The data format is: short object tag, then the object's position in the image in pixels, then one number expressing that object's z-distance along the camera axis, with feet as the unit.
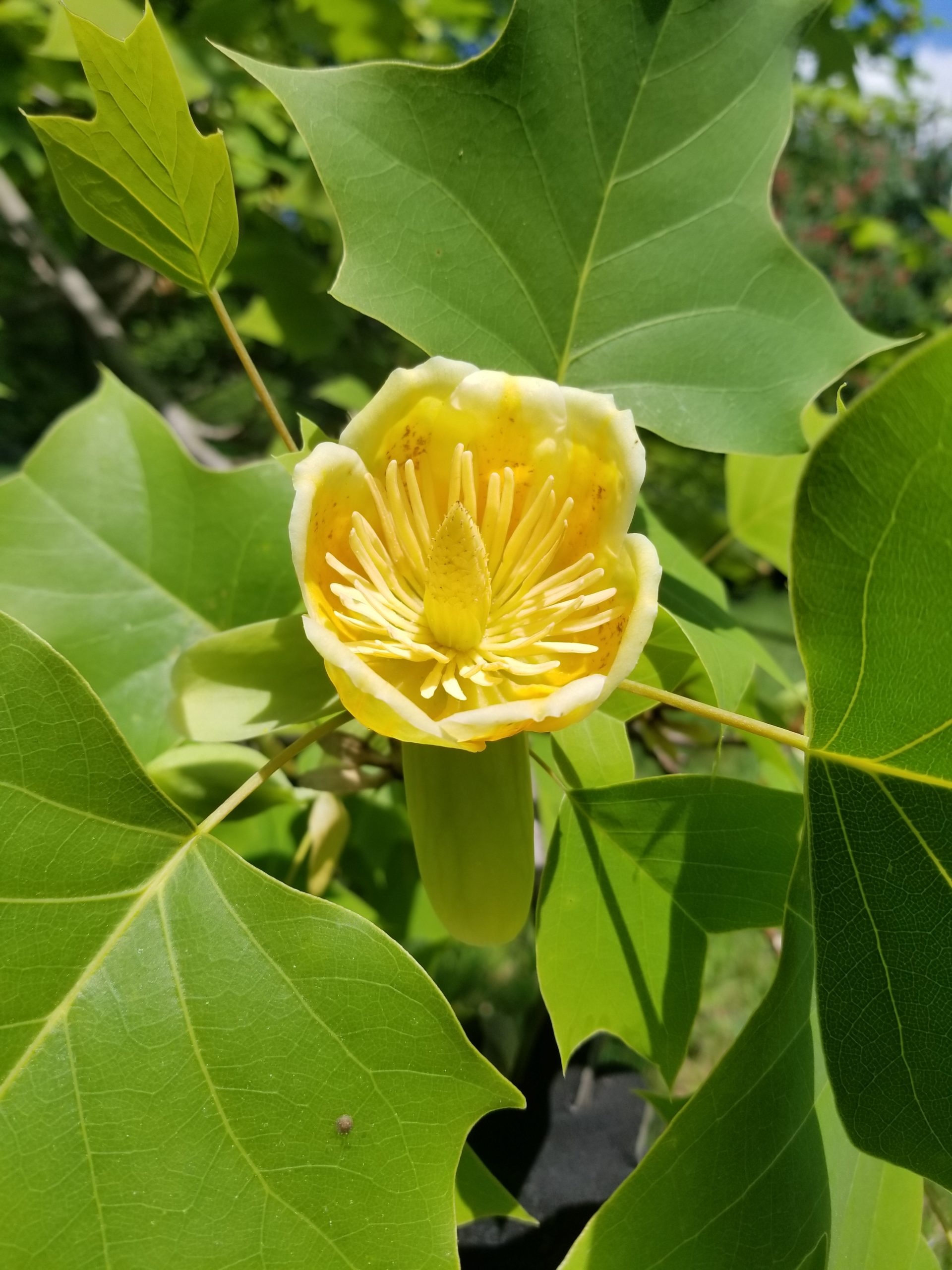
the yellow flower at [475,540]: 0.40
